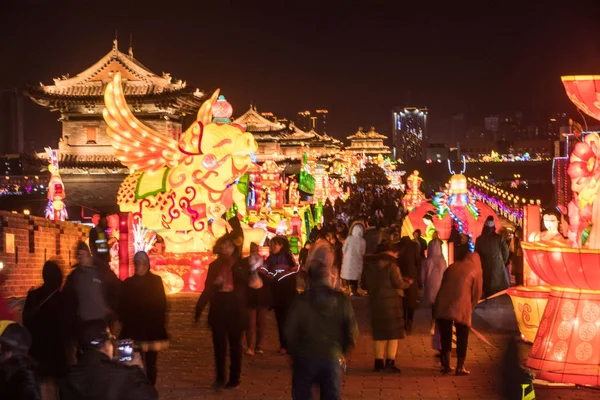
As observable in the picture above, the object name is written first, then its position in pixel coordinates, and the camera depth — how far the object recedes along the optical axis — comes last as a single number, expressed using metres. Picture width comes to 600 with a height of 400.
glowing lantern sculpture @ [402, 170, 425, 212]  43.09
